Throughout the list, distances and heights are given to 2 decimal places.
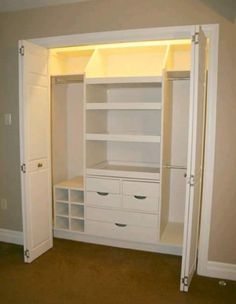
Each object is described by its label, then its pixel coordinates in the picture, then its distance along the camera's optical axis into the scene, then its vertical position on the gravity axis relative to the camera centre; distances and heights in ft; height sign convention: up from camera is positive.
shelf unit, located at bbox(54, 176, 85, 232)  10.91 -3.40
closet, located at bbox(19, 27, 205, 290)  9.81 -0.97
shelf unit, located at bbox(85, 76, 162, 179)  9.96 -0.23
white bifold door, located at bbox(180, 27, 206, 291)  6.83 -0.71
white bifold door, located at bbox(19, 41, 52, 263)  8.63 -0.92
